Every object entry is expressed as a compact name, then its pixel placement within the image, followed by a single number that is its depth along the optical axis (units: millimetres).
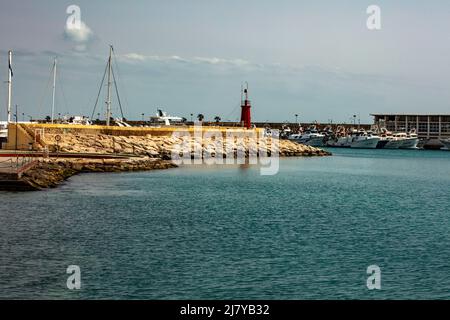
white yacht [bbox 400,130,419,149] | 187750
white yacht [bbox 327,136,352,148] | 193375
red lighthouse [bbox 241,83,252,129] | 103250
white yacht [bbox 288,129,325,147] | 195375
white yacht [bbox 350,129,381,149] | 185250
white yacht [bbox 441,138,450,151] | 187850
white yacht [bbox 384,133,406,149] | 186375
